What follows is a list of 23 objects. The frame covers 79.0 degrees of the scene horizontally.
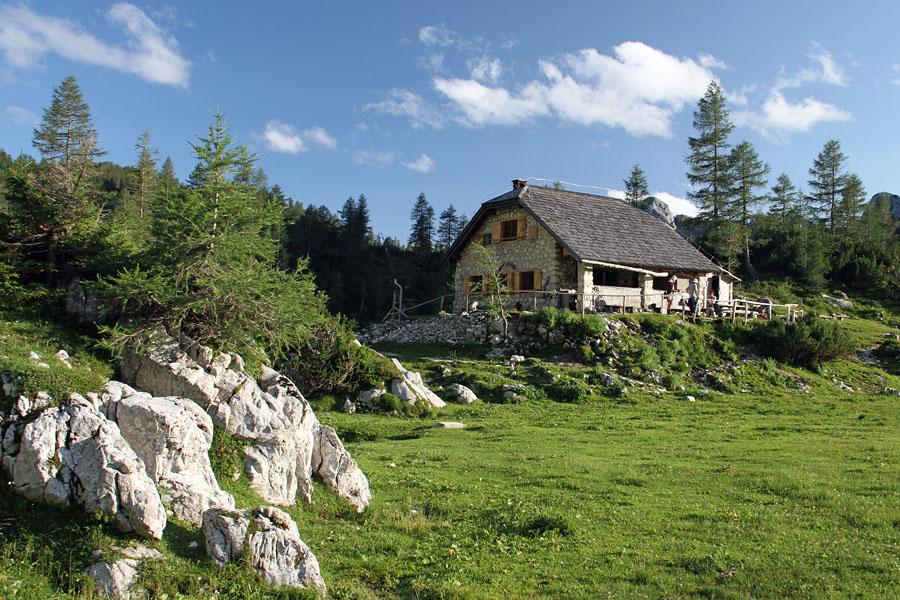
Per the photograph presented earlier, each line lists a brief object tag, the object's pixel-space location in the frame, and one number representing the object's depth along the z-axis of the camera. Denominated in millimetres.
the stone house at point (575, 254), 33906
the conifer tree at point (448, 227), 96188
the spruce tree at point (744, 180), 59188
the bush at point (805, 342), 29344
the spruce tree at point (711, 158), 60250
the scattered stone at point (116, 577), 6273
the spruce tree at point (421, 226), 88175
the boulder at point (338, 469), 10984
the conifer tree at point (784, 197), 79688
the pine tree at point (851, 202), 69312
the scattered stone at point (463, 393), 22797
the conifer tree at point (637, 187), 72562
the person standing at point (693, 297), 33594
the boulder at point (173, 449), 8174
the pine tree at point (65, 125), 51062
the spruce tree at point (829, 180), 70688
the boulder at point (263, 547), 7188
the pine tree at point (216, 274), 11031
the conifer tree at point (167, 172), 71594
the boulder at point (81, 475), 6977
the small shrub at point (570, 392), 23281
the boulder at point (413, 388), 21562
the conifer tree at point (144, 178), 58844
